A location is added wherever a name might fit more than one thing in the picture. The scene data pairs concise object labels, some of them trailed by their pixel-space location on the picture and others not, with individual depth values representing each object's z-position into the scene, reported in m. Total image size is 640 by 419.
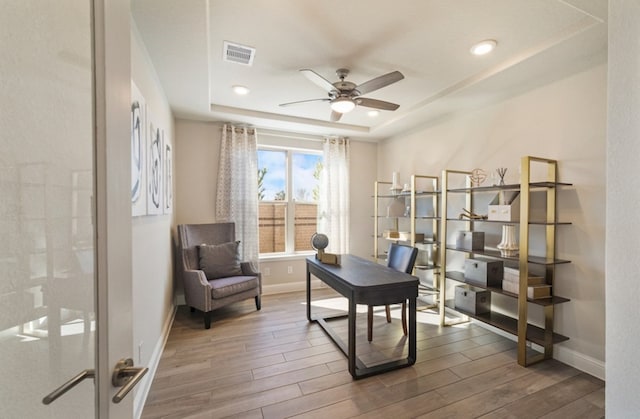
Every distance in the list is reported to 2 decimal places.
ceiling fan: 2.16
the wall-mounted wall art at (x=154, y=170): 2.07
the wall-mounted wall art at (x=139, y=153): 1.65
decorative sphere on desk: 3.07
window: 4.34
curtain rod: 3.88
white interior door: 0.41
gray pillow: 3.34
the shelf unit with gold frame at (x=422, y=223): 3.55
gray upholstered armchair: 2.98
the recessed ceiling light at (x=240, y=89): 2.85
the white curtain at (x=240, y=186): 3.87
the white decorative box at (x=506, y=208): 2.49
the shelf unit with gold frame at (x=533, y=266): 2.29
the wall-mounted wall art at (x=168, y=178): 2.75
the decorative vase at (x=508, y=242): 2.57
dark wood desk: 2.10
